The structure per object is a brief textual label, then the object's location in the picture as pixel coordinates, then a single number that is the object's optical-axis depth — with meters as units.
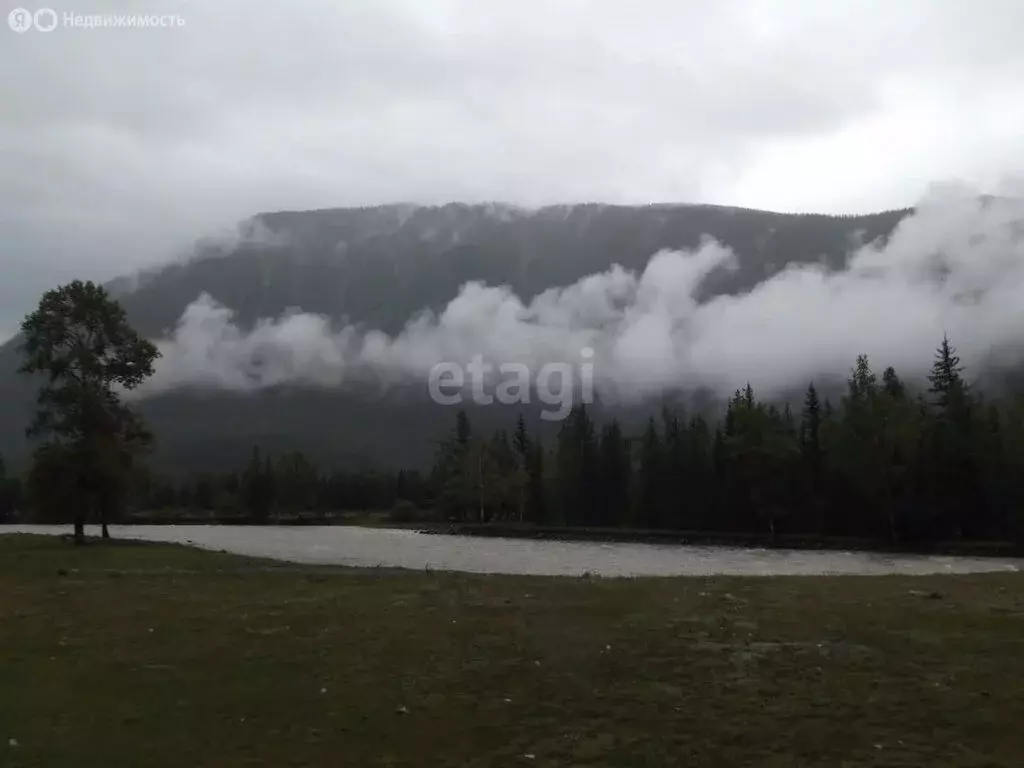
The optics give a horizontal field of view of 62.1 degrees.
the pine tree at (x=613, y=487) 134.50
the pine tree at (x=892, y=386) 103.70
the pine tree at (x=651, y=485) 123.25
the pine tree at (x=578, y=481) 137.18
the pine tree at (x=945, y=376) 97.94
